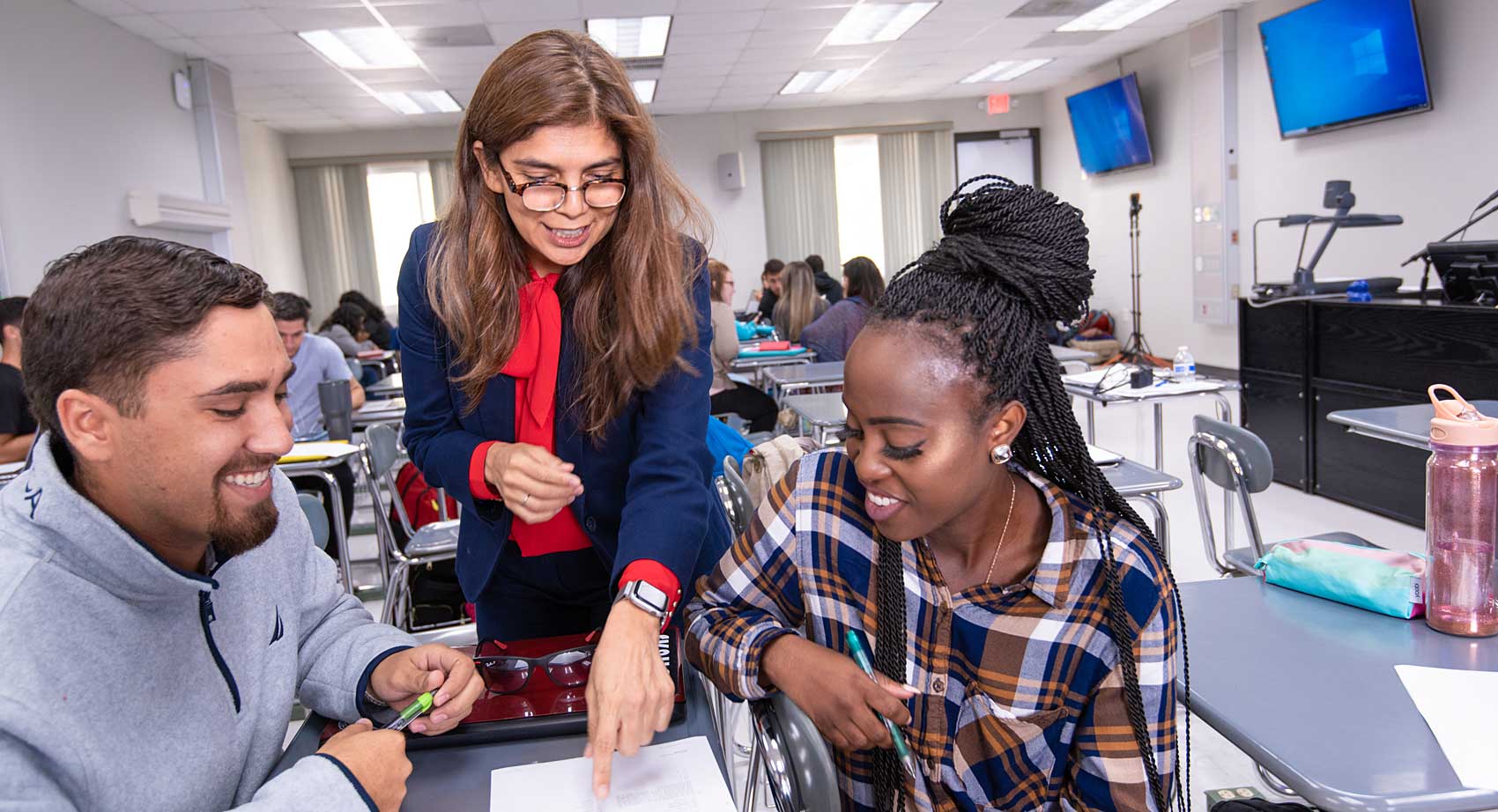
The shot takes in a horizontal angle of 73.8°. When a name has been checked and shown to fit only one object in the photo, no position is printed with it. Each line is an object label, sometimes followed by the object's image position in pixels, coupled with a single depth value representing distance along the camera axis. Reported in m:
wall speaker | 11.40
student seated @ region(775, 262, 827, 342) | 6.71
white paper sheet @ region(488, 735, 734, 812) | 0.87
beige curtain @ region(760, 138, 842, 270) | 11.66
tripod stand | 8.99
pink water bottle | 1.24
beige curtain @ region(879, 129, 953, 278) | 11.73
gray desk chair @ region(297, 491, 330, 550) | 2.41
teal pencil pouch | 1.35
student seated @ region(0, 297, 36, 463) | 3.24
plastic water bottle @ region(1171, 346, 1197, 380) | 4.09
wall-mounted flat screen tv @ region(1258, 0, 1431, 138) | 6.03
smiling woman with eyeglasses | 1.13
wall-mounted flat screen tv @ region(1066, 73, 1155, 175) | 9.21
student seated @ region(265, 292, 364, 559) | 4.27
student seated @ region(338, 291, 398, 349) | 8.89
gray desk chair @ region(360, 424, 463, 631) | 2.97
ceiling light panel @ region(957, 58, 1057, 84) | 9.66
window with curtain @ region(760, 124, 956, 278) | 11.70
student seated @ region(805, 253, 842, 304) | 8.34
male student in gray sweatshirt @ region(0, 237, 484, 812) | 0.75
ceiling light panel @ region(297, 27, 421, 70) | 6.88
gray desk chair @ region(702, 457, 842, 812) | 1.00
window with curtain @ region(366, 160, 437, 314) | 11.45
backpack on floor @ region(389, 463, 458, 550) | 3.57
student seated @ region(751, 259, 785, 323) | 9.01
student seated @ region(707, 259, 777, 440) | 4.79
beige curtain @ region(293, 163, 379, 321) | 11.09
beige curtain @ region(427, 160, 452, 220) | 11.20
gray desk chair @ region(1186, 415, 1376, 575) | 2.21
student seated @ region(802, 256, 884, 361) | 5.43
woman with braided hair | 1.05
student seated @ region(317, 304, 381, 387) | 6.86
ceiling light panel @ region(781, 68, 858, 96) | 9.50
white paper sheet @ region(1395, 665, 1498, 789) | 0.98
